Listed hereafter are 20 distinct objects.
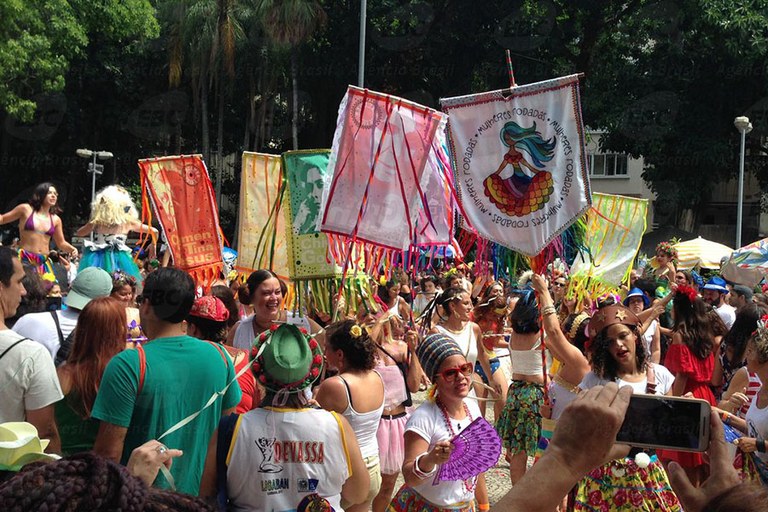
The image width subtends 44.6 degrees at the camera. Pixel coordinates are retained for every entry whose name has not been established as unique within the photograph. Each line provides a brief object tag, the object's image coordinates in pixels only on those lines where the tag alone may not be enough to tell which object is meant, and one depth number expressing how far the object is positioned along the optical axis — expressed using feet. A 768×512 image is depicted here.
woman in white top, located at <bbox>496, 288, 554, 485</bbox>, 23.52
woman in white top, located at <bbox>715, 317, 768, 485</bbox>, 15.49
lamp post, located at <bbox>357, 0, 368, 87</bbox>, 64.34
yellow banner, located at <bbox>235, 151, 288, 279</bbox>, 22.66
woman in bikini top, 30.19
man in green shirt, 11.85
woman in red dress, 23.90
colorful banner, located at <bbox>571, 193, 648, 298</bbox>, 33.81
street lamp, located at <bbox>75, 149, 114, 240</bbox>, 89.43
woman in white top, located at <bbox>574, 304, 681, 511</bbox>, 15.20
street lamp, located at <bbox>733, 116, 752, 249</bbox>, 73.46
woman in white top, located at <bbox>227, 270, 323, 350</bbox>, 19.56
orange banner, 24.62
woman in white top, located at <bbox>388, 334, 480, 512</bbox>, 14.25
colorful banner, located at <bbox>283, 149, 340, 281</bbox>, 18.85
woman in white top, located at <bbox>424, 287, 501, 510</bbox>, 24.75
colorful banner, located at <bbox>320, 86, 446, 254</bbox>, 17.83
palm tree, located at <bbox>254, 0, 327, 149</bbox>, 110.63
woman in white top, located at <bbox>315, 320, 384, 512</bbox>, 16.35
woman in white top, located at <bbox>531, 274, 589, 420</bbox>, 17.89
